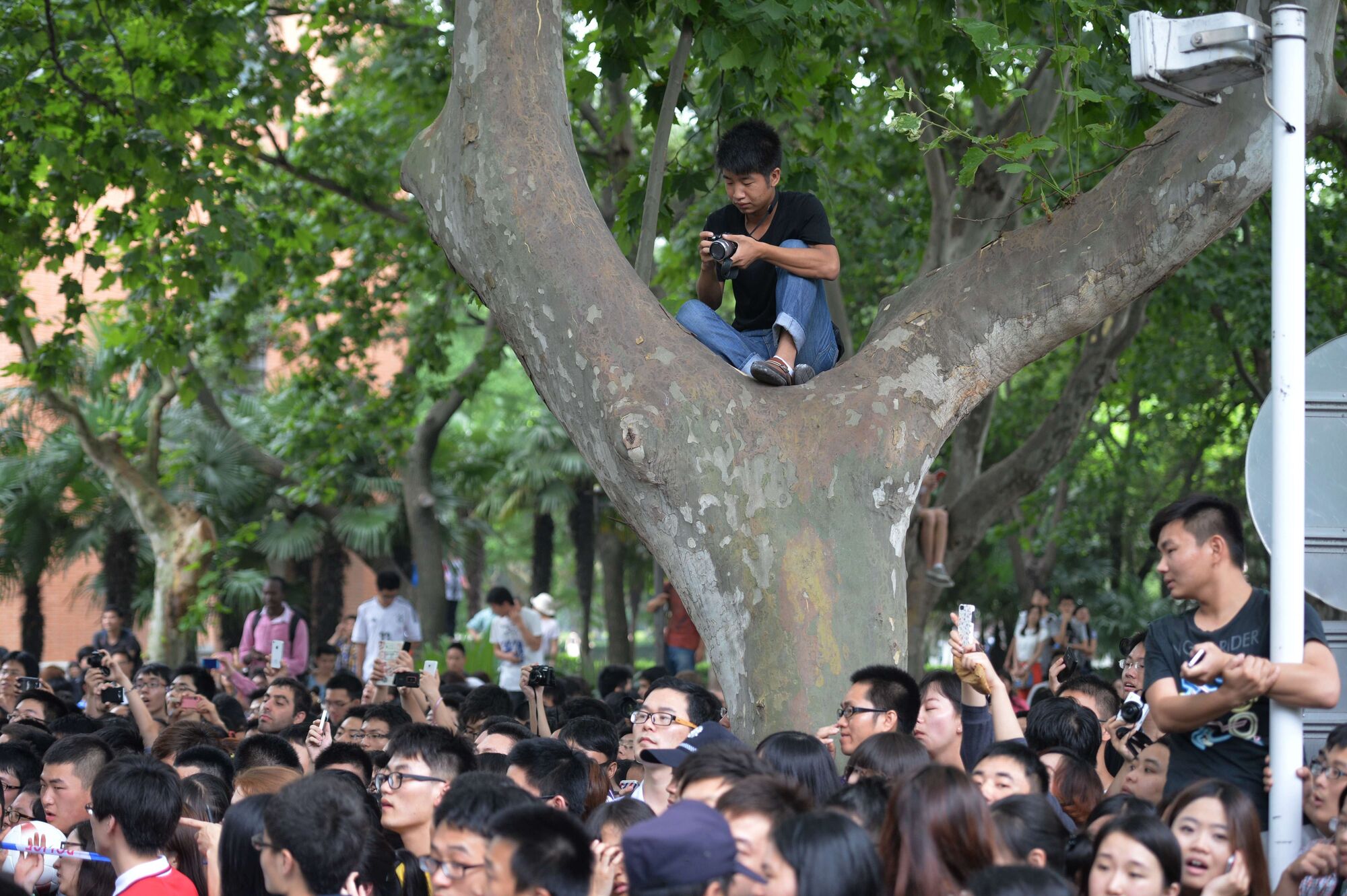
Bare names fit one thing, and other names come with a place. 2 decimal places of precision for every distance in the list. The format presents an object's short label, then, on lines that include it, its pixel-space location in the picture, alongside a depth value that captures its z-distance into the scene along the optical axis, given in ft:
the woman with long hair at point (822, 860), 22.04
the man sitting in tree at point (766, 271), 35.58
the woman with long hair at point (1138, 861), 23.98
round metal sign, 27.02
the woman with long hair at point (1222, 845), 25.00
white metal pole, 24.82
